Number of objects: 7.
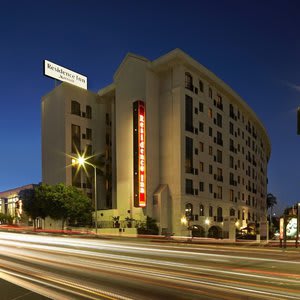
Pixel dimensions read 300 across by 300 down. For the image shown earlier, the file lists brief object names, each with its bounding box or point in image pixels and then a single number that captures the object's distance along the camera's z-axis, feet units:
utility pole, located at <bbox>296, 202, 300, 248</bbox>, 79.04
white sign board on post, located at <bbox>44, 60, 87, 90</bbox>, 186.39
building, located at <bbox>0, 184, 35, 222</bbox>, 297.74
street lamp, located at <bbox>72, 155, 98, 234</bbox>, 173.58
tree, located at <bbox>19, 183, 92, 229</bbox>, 144.97
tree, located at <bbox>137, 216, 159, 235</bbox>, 133.61
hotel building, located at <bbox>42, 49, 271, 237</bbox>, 144.15
